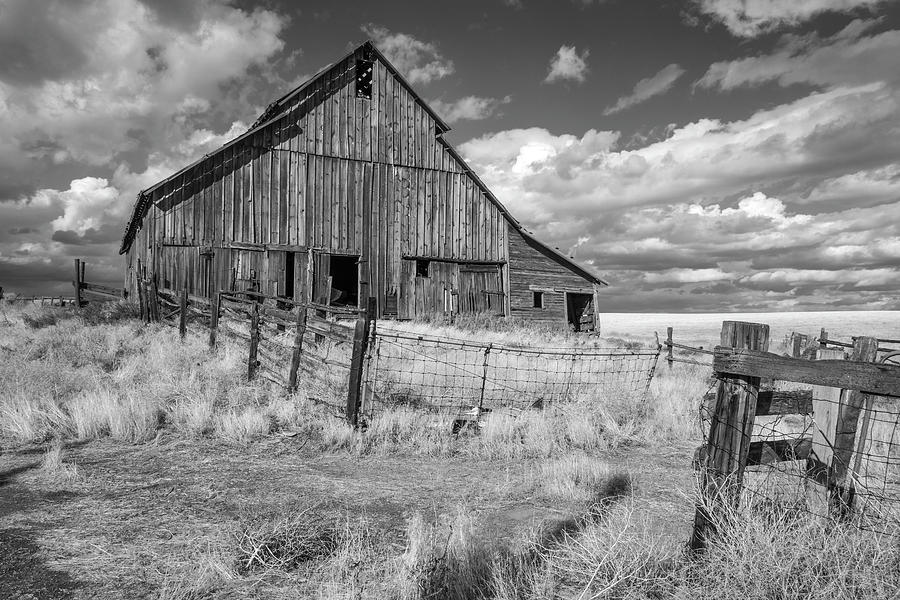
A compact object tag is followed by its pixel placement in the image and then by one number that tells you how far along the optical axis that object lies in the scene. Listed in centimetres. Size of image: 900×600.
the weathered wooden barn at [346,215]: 1947
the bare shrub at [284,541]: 433
